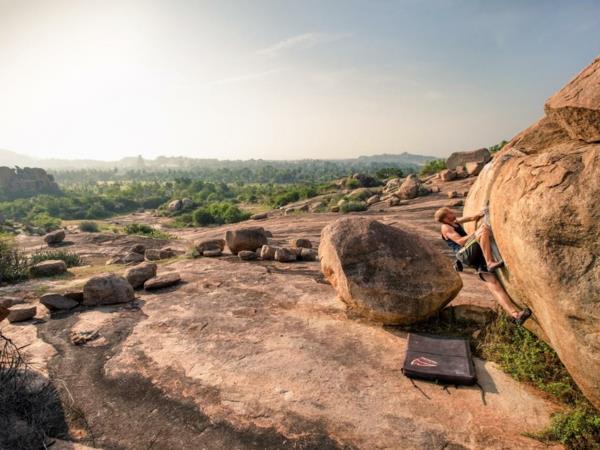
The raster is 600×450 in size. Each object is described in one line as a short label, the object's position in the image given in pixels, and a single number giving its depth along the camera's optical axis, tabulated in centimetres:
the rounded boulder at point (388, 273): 776
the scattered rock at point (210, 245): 1576
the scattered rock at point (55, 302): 990
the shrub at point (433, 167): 3750
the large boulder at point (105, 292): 1022
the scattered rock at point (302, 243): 1634
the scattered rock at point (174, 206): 5206
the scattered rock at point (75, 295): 1028
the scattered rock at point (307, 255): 1394
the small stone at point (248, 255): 1437
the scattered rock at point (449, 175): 2927
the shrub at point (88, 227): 3619
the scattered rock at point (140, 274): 1166
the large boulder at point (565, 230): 471
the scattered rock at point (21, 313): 932
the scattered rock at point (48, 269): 1398
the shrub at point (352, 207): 2717
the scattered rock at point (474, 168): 2775
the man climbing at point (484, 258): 680
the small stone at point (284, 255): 1366
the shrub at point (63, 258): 1693
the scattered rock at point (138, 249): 1935
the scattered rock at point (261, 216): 3459
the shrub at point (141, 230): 3055
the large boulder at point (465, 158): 3117
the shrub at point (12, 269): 1348
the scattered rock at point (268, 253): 1419
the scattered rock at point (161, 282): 1132
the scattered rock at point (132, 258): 1648
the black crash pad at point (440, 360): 601
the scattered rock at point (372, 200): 2908
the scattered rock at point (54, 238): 2453
